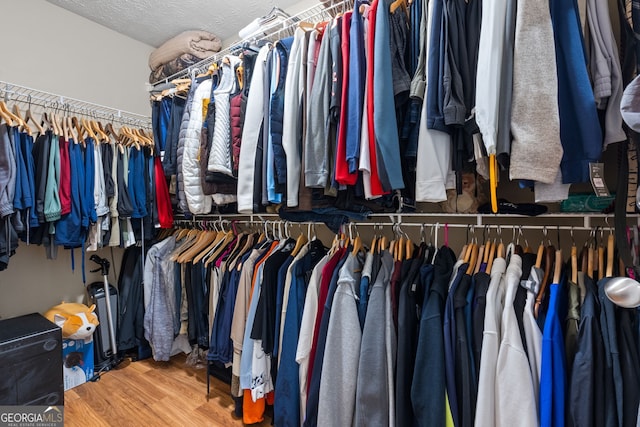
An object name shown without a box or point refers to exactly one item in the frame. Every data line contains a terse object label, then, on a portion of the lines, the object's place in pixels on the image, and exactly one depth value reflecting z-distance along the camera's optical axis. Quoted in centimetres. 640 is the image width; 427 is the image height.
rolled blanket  241
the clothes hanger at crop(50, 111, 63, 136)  189
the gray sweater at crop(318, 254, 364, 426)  117
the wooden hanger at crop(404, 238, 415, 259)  133
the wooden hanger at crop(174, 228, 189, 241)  237
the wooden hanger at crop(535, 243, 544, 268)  105
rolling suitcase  218
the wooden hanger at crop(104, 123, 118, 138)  223
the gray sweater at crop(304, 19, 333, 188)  118
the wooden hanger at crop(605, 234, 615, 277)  92
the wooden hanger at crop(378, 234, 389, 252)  142
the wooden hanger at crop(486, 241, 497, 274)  111
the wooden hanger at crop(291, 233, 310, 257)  162
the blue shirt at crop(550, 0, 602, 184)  79
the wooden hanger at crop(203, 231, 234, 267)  194
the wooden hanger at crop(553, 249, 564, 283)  97
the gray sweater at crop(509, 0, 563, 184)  79
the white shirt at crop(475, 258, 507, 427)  93
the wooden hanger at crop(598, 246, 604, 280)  96
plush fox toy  192
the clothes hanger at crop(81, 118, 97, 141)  204
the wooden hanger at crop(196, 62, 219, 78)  183
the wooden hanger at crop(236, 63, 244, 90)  166
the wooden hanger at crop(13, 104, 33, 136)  178
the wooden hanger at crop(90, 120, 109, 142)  210
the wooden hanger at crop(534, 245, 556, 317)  94
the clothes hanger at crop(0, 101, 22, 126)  167
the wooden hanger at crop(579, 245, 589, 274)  103
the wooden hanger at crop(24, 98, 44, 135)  186
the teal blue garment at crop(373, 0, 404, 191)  102
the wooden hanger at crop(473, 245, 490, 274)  114
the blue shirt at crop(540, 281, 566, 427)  86
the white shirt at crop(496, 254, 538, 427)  88
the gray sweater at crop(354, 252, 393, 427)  109
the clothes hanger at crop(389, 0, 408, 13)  112
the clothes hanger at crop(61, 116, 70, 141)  190
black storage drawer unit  152
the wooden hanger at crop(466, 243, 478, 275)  113
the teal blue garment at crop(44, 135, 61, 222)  175
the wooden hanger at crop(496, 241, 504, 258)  114
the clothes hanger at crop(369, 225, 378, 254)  142
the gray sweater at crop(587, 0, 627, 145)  82
